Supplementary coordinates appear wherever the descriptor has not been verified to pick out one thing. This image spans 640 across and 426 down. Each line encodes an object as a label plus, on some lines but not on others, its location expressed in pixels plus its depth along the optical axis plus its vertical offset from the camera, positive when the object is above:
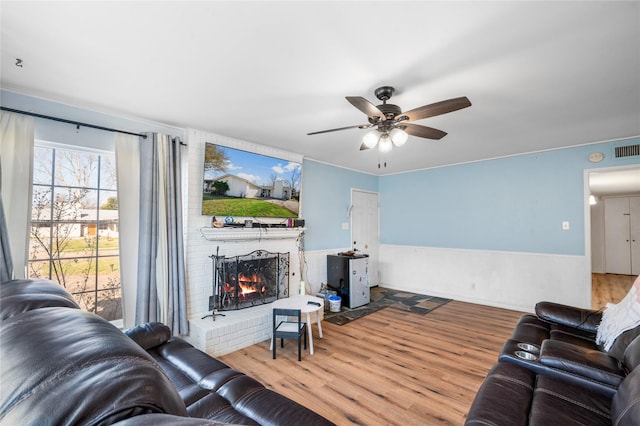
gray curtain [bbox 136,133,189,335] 2.84 -0.19
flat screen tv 3.43 +0.48
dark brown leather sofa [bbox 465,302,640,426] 1.19 -0.87
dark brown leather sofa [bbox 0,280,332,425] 0.44 -0.29
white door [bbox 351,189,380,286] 5.66 -0.12
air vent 3.49 +0.90
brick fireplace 3.02 -0.93
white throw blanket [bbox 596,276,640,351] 1.72 -0.64
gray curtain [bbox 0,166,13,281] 2.10 -0.25
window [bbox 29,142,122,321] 2.50 -0.05
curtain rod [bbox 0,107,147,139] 2.28 +0.91
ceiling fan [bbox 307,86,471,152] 2.00 +0.84
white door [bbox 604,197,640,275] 7.45 -0.39
